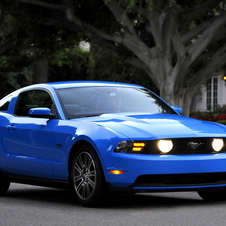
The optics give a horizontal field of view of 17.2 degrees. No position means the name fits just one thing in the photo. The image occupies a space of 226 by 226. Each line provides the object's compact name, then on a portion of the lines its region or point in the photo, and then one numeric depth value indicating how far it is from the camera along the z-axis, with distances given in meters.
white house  47.25
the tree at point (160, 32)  23.08
